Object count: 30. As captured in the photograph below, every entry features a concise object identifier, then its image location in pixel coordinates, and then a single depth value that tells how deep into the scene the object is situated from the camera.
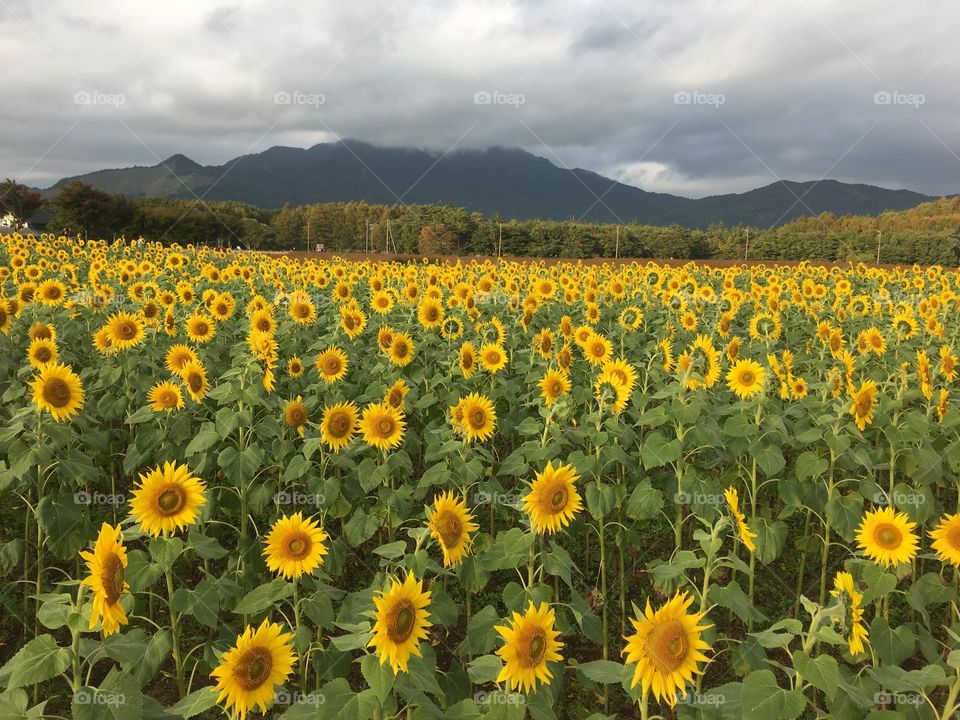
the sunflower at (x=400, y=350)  6.07
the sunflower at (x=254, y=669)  2.10
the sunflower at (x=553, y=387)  4.87
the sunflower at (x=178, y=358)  5.70
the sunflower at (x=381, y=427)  4.22
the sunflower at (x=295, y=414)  4.48
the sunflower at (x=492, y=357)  6.26
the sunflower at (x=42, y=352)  5.07
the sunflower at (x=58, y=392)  4.03
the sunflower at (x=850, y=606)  2.56
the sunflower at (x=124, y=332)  6.01
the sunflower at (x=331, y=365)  5.61
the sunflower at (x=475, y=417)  4.19
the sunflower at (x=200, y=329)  6.78
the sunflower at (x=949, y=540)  3.14
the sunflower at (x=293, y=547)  2.81
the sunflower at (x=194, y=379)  4.92
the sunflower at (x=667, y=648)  2.08
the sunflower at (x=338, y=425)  4.20
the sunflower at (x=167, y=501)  2.95
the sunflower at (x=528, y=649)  2.21
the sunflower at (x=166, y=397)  4.74
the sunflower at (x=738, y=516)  2.79
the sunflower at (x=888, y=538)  3.28
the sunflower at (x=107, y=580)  2.22
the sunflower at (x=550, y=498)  2.91
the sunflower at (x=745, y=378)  5.28
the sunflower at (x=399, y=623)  2.12
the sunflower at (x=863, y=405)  4.43
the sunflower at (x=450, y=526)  2.74
